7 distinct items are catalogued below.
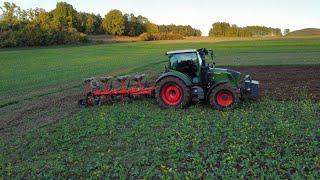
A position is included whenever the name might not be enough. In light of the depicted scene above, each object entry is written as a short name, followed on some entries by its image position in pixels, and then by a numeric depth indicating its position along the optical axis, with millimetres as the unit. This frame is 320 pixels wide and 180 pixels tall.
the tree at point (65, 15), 72800
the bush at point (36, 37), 47933
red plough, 9105
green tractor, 8257
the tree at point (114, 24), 82072
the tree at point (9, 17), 53826
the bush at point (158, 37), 68508
